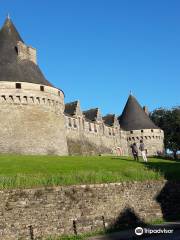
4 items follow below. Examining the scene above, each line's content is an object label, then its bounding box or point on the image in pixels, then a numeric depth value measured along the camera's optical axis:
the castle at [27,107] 28.99
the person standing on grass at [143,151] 24.51
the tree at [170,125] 55.72
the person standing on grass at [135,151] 25.25
